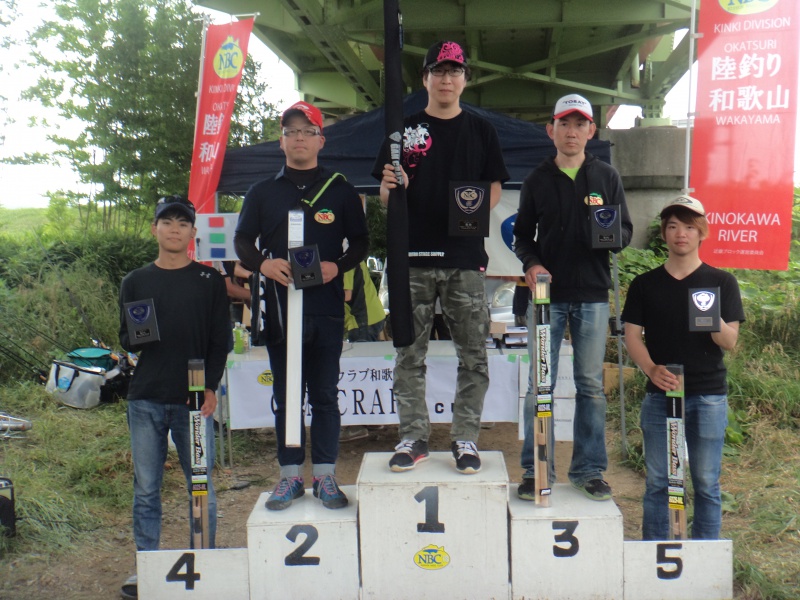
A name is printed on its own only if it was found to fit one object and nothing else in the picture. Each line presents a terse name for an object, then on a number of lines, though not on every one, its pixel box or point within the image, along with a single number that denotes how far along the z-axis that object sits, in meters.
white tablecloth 4.95
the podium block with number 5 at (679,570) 2.79
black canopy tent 5.37
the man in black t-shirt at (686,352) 2.92
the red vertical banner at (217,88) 5.94
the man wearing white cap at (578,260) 3.17
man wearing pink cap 3.09
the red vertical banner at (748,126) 4.61
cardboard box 6.16
